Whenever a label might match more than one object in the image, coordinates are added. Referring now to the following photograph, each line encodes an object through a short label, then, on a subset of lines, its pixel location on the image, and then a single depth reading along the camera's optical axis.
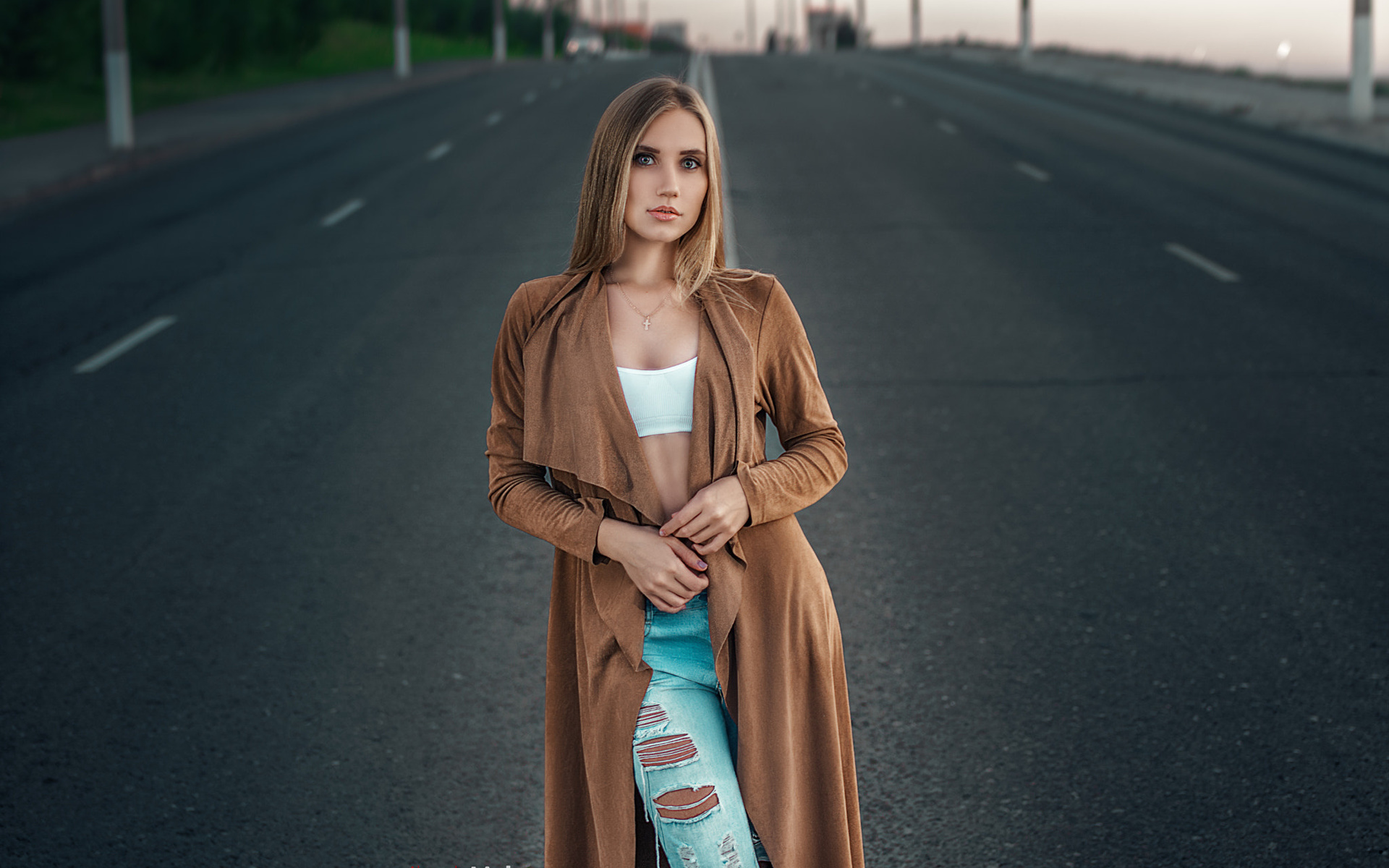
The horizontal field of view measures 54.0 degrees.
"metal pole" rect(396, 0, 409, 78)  39.69
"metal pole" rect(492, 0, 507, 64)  54.34
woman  2.16
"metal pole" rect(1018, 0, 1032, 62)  42.09
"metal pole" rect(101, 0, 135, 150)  20.31
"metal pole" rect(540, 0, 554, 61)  64.25
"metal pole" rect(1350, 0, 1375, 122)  20.52
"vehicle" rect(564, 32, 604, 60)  65.81
